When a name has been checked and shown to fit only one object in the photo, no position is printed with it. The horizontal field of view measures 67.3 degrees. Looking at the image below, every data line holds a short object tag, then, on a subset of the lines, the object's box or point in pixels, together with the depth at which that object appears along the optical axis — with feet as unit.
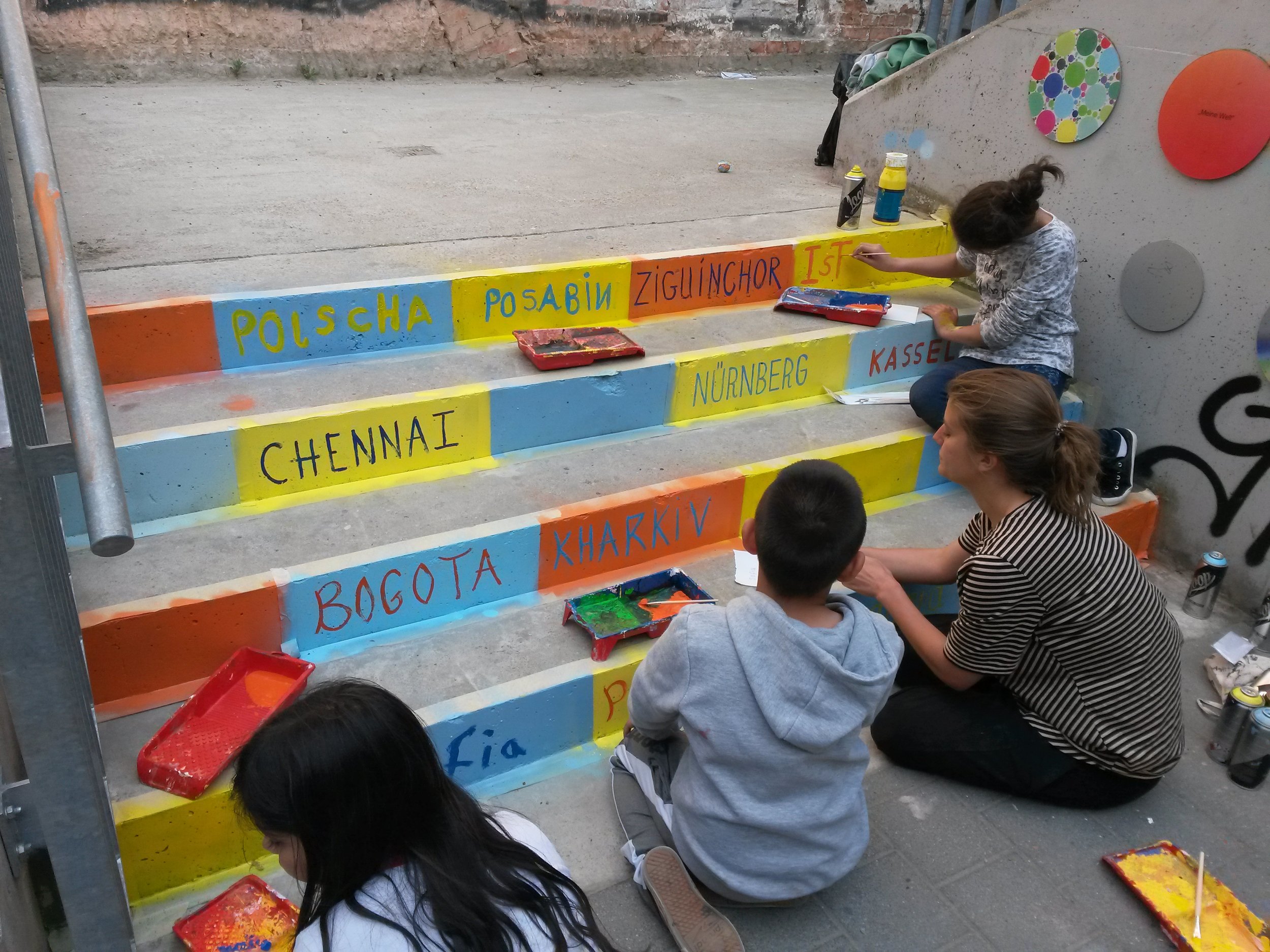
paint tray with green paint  9.69
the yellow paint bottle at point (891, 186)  16.71
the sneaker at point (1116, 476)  13.39
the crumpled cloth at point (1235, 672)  11.21
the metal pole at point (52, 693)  4.63
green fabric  19.70
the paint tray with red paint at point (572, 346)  12.10
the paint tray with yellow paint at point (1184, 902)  8.04
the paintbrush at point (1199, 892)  8.20
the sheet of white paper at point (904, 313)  14.73
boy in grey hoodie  6.96
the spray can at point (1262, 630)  12.09
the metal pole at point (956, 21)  22.58
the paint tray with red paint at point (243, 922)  7.48
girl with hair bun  12.64
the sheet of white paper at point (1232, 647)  11.72
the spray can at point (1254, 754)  9.86
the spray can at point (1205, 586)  12.52
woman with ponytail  8.46
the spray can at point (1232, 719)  9.96
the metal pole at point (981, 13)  20.95
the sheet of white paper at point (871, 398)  14.07
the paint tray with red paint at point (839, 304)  14.34
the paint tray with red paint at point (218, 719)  7.78
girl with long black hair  4.57
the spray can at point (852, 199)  15.78
